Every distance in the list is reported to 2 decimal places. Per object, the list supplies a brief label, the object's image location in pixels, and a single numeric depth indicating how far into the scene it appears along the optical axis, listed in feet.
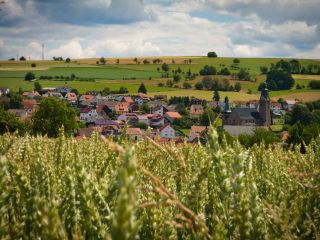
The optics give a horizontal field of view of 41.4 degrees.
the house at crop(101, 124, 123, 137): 385.66
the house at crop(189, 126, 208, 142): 398.83
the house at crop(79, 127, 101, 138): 351.62
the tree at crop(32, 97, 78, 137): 230.48
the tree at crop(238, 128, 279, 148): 237.27
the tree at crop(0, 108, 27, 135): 220.06
